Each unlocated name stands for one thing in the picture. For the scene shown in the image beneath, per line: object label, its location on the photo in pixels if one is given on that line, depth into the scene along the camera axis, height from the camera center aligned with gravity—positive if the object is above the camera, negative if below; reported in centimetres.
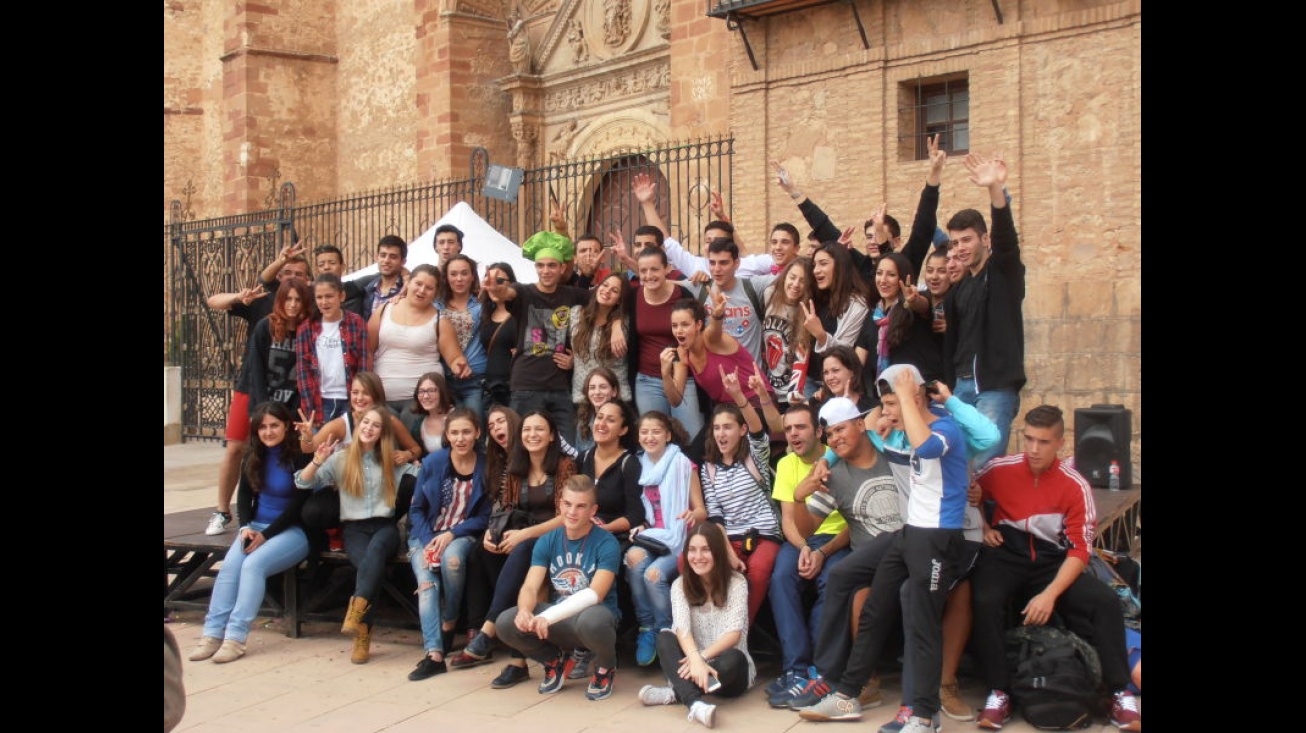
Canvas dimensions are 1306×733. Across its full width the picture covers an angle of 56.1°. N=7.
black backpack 524 -139
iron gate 1781 +166
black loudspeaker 930 -68
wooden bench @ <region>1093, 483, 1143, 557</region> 773 -113
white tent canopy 1136 +105
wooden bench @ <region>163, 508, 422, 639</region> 742 -144
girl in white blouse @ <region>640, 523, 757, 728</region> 576 -131
